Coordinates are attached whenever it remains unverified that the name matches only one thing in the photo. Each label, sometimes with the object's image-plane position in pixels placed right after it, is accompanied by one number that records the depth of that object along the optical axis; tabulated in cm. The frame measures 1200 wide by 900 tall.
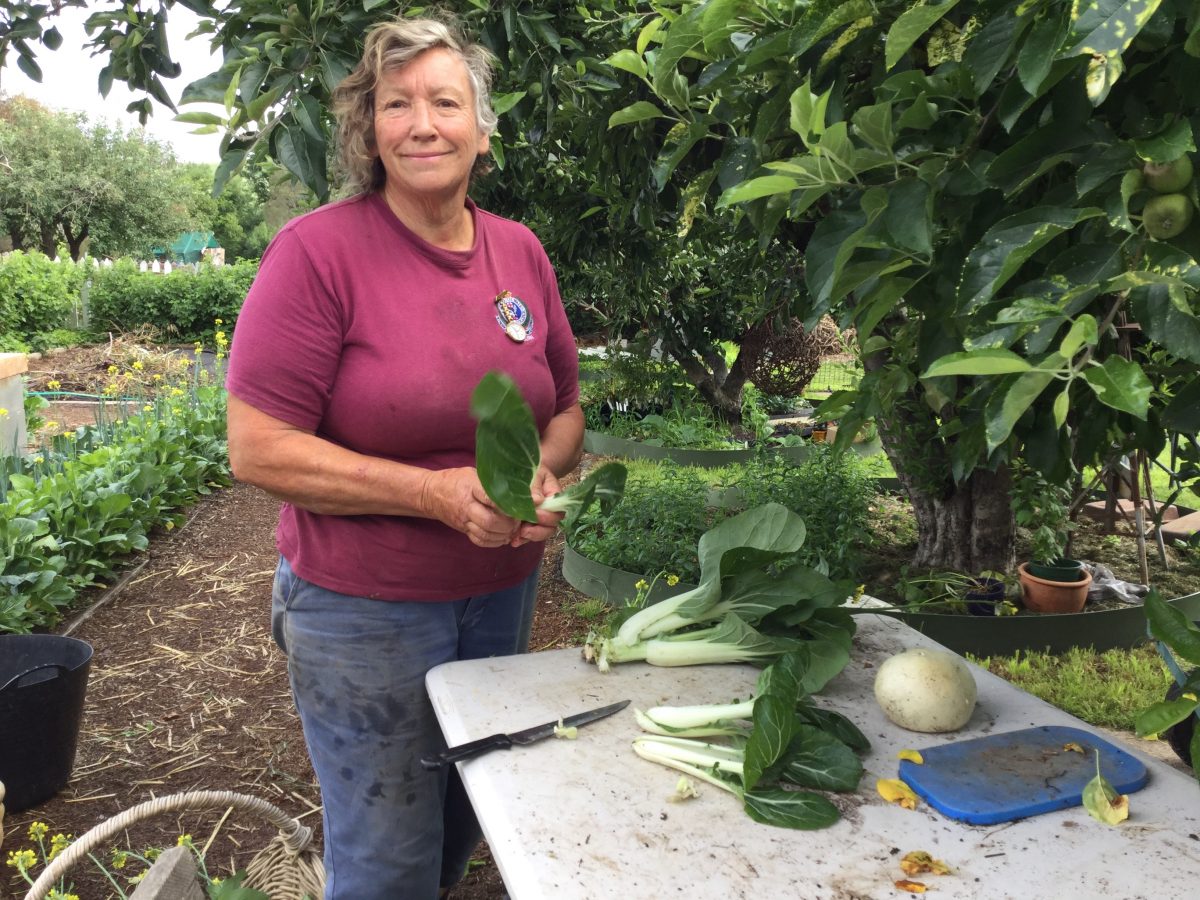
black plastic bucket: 318
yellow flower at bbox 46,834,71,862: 254
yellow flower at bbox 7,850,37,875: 238
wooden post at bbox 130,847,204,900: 214
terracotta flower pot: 452
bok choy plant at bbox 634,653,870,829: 148
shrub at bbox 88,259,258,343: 2000
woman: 185
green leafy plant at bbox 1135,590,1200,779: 133
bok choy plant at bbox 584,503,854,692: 195
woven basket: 232
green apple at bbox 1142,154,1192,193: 102
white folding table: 131
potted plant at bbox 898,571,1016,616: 446
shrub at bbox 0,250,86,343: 1659
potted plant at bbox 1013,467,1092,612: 454
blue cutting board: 148
